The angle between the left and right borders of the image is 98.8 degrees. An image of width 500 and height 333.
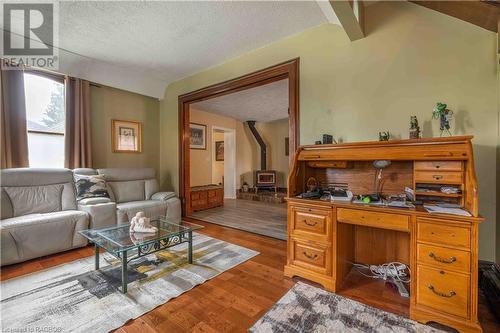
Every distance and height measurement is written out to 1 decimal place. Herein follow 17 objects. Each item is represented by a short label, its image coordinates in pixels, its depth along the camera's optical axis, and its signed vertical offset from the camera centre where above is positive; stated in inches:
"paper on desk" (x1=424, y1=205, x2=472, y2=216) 55.2 -12.6
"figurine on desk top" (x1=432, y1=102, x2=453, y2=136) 68.9 +16.3
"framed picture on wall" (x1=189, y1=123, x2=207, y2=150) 219.6 +29.8
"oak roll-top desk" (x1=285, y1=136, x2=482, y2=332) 54.4 -18.6
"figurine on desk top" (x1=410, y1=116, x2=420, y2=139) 71.2 +11.8
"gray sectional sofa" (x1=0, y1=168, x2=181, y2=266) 88.8 -23.9
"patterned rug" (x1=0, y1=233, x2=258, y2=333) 57.8 -42.0
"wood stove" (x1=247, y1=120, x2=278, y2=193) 263.9 -18.4
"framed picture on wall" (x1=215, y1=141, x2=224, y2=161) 288.0 +18.7
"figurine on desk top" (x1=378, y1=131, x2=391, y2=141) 78.7 +10.6
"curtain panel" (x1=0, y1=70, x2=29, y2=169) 105.4 +22.1
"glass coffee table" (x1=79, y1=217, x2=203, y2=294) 71.7 -27.8
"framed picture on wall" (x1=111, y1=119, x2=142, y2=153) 155.3 +21.6
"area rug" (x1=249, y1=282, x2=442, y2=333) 55.3 -42.4
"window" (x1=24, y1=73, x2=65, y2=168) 118.2 +25.8
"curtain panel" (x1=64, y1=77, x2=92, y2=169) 129.6 +24.6
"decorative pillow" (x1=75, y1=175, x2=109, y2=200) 120.1 -12.8
